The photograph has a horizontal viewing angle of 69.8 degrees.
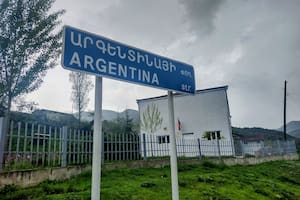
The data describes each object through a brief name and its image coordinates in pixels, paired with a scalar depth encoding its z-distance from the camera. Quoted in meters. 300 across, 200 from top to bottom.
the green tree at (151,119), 22.19
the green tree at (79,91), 20.92
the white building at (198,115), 18.92
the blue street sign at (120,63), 1.91
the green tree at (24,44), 8.77
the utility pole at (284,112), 26.17
